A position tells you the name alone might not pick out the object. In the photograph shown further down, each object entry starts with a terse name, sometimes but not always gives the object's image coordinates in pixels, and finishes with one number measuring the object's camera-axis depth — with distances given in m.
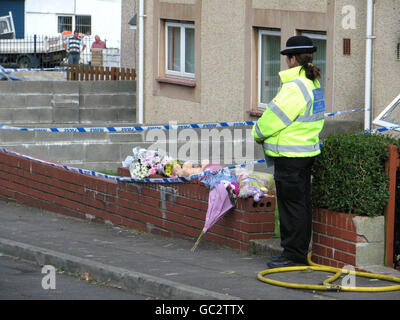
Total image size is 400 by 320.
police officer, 14.59
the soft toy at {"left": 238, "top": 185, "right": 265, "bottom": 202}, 16.39
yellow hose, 13.53
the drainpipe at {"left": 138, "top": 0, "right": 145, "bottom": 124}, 33.75
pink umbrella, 16.62
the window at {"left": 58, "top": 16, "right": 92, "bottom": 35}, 95.87
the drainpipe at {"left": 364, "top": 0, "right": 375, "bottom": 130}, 22.61
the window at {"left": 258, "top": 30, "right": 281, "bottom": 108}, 27.98
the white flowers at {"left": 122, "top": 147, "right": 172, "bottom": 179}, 18.98
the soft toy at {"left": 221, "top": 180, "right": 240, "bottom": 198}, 16.66
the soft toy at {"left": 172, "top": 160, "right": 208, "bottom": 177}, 18.36
